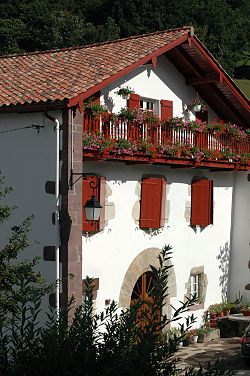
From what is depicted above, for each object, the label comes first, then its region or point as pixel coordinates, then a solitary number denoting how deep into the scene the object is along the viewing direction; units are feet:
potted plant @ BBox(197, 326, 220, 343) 59.06
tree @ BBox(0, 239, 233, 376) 18.47
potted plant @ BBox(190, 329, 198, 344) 58.64
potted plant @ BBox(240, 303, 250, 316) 61.62
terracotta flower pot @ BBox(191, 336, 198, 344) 58.65
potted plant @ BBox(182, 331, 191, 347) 57.31
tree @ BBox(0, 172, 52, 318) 30.96
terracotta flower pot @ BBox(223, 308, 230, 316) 63.31
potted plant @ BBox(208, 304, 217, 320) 62.03
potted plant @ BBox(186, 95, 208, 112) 60.39
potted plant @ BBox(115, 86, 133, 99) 52.23
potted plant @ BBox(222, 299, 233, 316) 63.36
